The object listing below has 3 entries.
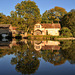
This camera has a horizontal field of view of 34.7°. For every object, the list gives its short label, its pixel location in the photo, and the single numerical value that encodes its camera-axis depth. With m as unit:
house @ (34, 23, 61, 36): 59.68
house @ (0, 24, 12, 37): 64.44
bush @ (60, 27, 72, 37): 49.03
